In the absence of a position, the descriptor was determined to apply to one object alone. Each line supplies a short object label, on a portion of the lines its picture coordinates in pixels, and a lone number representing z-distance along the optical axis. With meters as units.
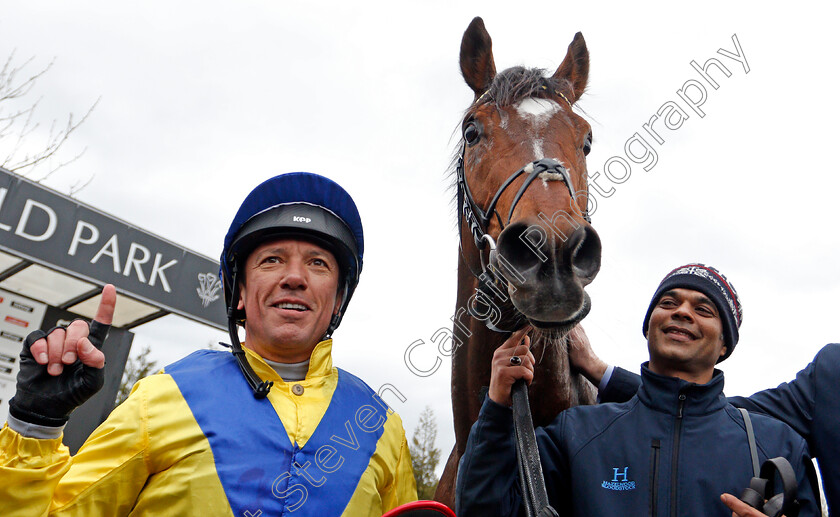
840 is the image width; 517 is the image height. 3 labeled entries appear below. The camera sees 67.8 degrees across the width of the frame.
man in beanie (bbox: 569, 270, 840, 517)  2.51
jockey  1.79
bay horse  2.30
